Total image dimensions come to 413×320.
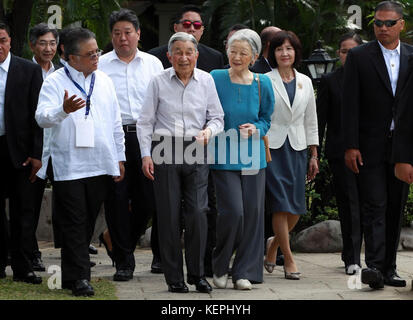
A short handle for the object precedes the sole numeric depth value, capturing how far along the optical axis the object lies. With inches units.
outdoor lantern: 481.1
